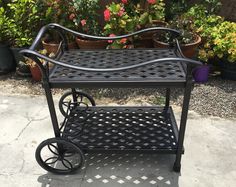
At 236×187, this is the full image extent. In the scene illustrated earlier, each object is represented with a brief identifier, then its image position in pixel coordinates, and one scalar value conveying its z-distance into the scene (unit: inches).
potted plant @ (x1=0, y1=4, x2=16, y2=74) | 154.3
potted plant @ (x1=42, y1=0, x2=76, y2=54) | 150.1
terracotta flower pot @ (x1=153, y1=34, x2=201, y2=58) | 135.8
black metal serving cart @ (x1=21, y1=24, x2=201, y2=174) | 76.4
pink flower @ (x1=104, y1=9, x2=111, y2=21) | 137.6
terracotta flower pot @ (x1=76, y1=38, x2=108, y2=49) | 147.3
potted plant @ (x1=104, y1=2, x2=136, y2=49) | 137.9
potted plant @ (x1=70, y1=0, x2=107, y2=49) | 147.4
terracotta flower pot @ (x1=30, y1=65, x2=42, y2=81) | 146.9
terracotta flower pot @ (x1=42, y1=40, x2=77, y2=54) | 149.4
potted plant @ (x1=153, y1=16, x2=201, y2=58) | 137.2
